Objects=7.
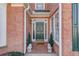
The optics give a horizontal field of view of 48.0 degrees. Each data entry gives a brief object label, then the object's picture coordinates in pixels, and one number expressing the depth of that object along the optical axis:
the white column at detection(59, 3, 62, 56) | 2.96
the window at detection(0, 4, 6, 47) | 3.13
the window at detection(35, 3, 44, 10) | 6.17
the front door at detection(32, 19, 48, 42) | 5.07
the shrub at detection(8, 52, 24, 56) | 2.85
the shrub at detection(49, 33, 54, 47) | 4.36
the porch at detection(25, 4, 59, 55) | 4.75
